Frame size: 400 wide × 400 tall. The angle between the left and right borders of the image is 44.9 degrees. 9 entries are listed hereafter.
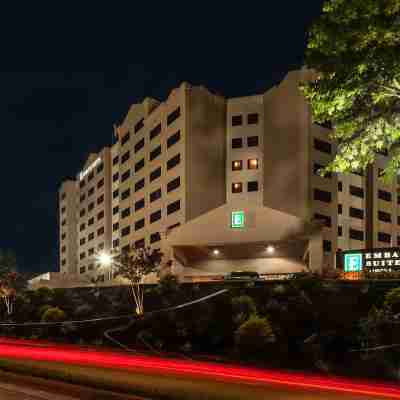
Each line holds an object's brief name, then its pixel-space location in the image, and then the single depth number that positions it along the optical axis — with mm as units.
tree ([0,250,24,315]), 33344
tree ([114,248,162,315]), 26375
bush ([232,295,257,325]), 17036
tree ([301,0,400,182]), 10484
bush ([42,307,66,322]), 23953
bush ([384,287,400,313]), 14422
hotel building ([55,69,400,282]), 52469
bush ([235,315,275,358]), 14477
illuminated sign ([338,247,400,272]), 30906
